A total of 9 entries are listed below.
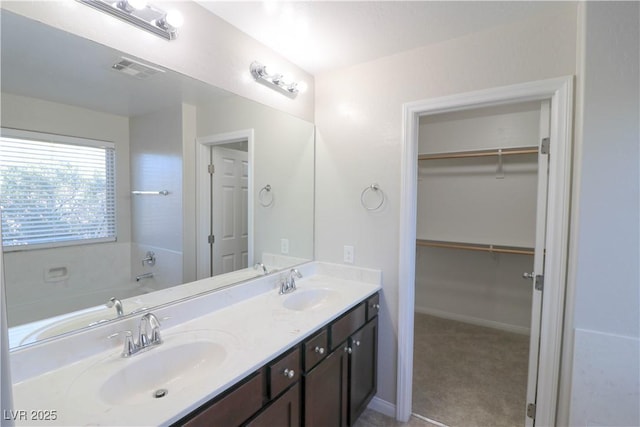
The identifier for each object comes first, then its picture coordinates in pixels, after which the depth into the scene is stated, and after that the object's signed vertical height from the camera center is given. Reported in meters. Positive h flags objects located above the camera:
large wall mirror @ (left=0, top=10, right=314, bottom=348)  1.05 +0.06
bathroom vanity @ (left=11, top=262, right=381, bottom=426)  0.91 -0.61
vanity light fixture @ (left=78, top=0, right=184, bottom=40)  1.16 +0.74
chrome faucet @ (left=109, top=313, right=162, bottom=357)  1.16 -0.55
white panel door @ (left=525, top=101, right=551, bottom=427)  1.66 -0.29
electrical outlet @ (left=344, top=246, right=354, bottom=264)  2.21 -0.39
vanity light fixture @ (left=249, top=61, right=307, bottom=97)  1.83 +0.76
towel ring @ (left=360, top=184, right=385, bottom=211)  2.06 +0.04
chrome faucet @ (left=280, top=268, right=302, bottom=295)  1.96 -0.56
